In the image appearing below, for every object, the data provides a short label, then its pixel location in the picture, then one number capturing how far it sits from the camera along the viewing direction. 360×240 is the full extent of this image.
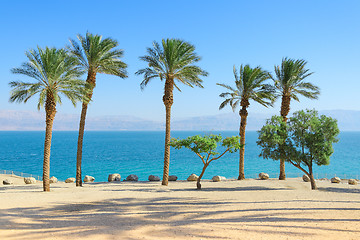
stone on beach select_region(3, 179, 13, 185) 32.81
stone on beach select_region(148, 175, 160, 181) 34.66
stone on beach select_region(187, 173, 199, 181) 34.00
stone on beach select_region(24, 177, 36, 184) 33.03
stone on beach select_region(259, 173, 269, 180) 34.69
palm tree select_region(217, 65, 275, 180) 30.42
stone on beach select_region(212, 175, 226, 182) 33.09
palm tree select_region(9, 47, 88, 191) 22.52
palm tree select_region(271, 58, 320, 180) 29.72
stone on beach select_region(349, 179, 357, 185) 31.09
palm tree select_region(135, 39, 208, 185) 27.30
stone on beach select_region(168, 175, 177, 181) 35.09
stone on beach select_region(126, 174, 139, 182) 35.03
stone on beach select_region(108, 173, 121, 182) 36.09
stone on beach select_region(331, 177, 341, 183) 32.26
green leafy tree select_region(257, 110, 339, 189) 23.45
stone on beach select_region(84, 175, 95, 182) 37.41
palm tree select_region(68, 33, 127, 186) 27.56
